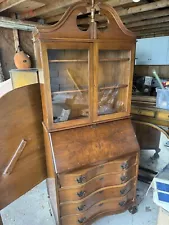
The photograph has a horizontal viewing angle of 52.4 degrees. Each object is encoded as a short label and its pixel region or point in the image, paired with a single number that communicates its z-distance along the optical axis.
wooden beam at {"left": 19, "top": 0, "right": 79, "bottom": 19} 1.91
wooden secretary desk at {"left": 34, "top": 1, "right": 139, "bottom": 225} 1.21
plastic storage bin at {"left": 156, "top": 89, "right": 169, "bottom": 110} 1.77
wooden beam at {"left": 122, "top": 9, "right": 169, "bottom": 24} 2.14
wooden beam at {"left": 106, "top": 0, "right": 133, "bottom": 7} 1.80
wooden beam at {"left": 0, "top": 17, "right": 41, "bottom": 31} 2.43
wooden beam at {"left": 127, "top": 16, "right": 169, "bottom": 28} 2.45
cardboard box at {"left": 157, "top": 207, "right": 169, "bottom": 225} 1.46
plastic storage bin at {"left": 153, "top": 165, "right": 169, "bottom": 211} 1.48
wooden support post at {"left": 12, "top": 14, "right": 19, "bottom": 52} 3.01
